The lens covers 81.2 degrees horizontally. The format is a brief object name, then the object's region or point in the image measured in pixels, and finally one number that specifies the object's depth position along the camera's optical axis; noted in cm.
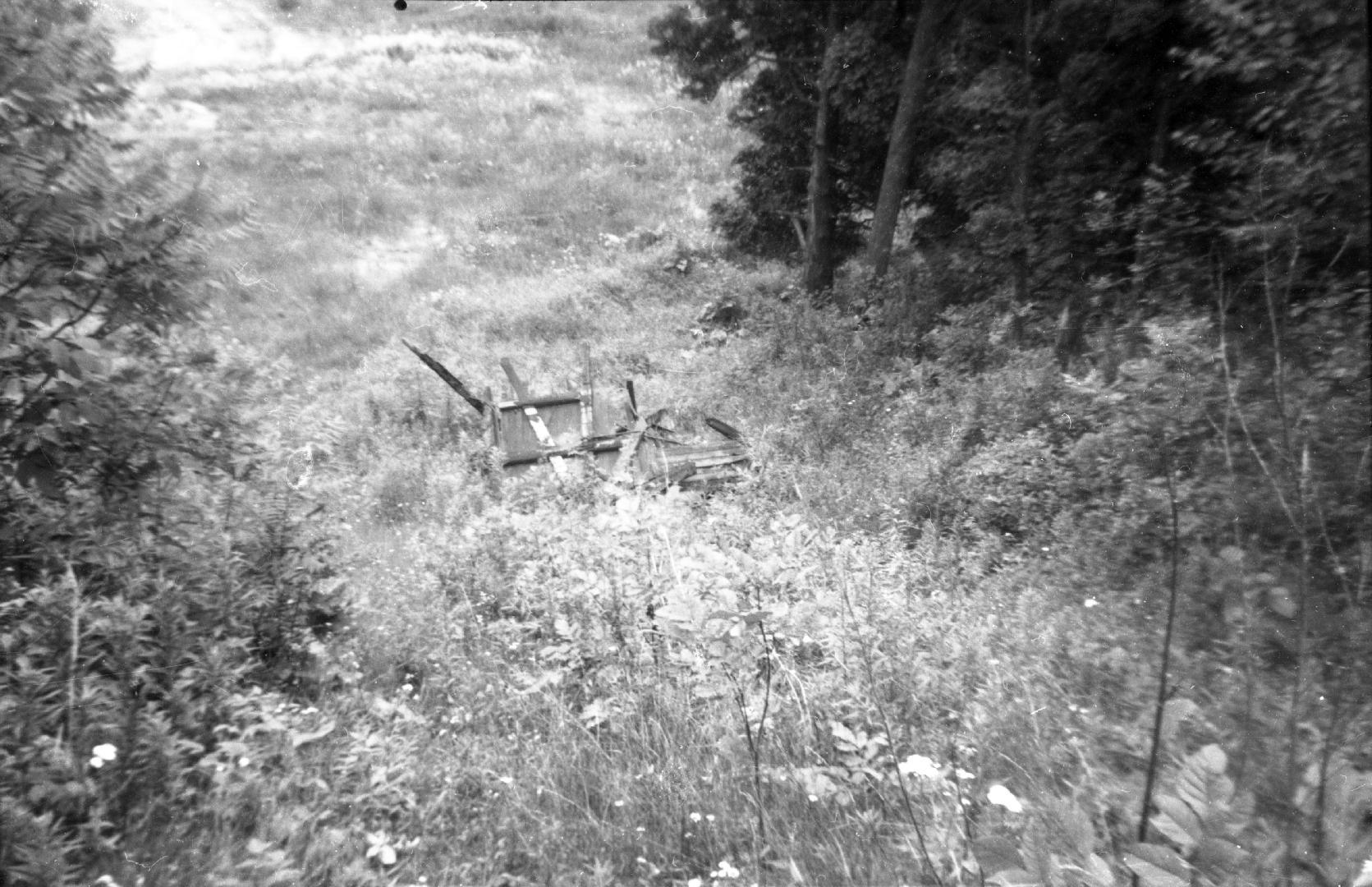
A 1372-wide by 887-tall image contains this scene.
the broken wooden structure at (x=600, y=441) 827
